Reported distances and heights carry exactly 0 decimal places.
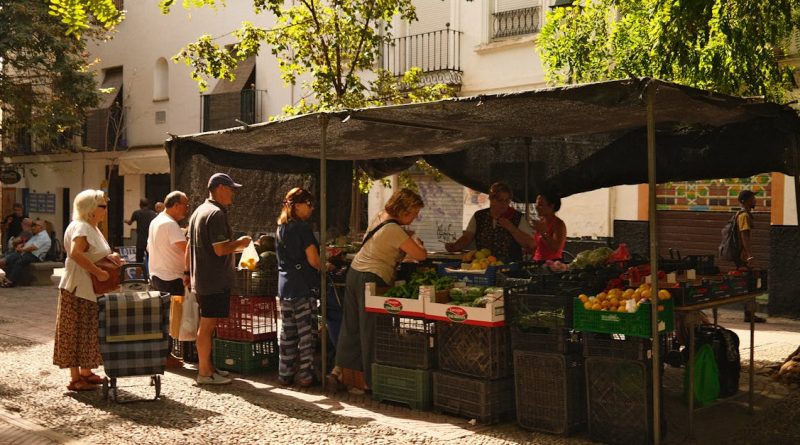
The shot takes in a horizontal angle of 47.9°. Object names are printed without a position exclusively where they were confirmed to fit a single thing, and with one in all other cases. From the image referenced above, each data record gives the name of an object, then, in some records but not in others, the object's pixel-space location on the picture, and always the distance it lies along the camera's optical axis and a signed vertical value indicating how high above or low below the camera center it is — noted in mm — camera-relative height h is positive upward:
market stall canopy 7023 +1008
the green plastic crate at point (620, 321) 6188 -599
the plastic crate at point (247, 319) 9109 -852
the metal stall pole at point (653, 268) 6058 -219
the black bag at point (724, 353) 7938 -1038
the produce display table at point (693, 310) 6488 -538
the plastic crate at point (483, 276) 7590 -344
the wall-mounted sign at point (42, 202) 31500 +1160
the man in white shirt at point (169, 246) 8948 -107
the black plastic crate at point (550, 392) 6617 -1167
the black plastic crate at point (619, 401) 6285 -1175
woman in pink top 9594 +6
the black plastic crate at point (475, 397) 6973 -1275
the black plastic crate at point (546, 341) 6613 -788
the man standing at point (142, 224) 17109 +214
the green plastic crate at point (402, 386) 7474 -1271
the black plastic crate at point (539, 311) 6547 -558
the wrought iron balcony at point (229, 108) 23641 +3416
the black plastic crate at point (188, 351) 9875 -1277
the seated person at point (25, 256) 18438 -429
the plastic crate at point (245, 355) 9109 -1232
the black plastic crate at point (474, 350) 6941 -904
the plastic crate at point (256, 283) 9055 -479
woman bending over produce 7734 -251
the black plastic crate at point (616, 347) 6270 -788
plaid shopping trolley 7605 -835
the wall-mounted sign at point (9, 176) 26005 +1709
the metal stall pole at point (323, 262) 8195 -243
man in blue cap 8195 -180
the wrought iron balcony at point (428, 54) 19141 +4018
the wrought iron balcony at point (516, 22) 17688 +4302
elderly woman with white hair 7816 -456
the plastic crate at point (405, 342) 7422 -894
